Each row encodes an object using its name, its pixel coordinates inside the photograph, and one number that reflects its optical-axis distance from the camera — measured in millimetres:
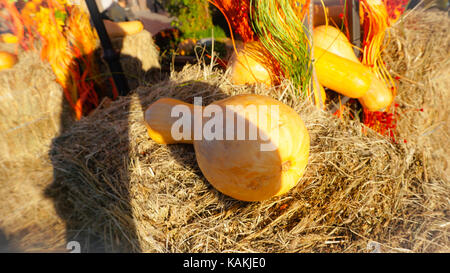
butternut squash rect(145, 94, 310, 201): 1182
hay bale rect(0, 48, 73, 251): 2562
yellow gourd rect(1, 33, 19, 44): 2922
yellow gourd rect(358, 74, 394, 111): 1972
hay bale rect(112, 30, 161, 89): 3822
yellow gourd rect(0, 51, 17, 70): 2893
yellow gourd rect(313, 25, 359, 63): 2008
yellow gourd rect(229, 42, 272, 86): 1928
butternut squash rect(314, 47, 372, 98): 1811
